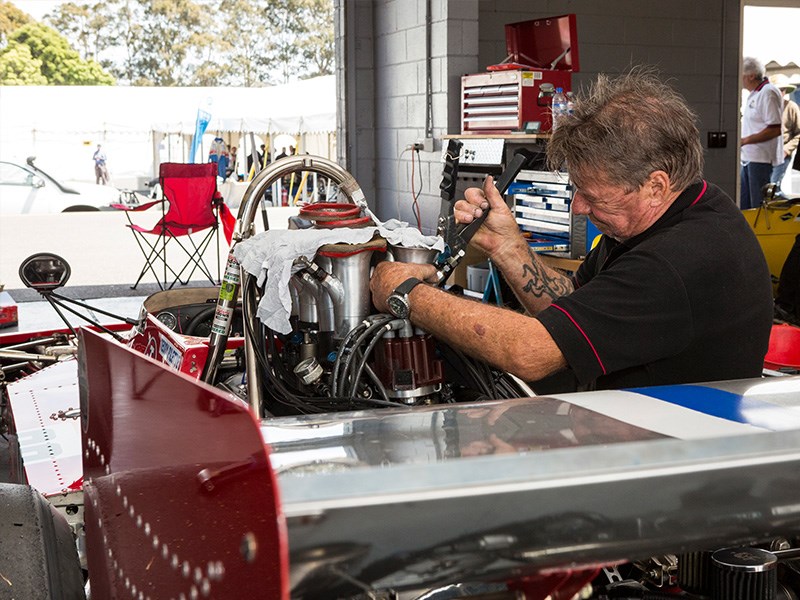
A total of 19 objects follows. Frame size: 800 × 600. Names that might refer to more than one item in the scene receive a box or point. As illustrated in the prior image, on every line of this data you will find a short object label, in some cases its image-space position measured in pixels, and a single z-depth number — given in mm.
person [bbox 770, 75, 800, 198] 10945
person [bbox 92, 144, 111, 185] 20188
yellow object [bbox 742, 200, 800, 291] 6566
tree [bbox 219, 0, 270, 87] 23656
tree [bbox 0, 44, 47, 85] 27094
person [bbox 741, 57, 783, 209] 8812
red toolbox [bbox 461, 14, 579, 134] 6344
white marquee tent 18391
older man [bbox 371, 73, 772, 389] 1786
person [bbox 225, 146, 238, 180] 19500
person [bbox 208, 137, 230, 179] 16906
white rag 1925
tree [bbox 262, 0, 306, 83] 23203
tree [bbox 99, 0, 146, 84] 24969
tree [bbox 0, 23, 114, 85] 27297
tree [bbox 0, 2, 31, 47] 26631
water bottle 6055
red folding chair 8336
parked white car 14859
